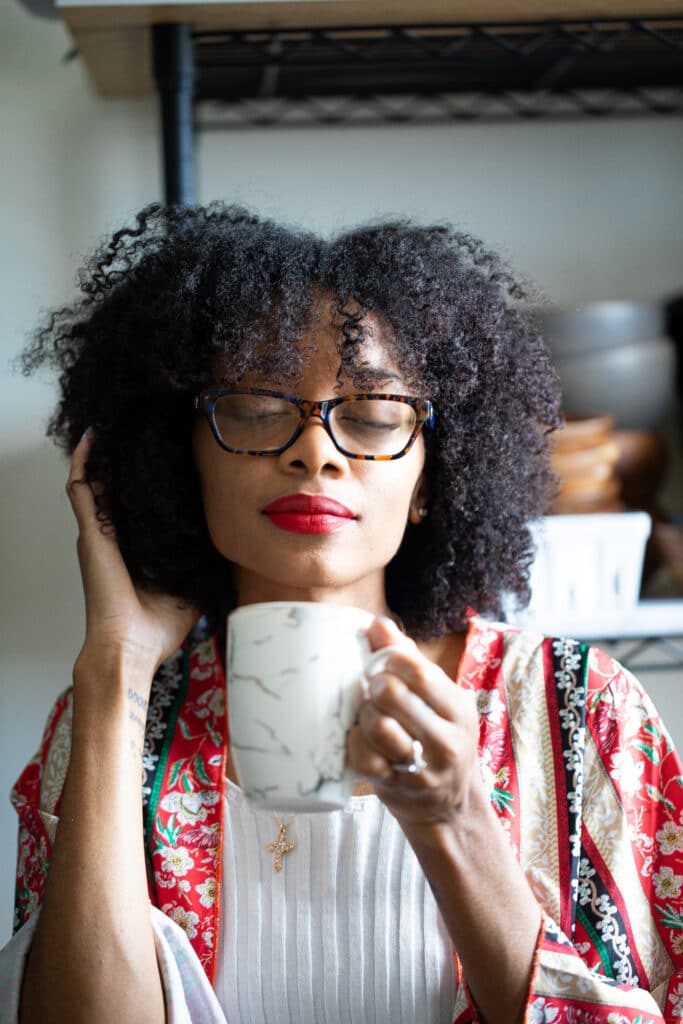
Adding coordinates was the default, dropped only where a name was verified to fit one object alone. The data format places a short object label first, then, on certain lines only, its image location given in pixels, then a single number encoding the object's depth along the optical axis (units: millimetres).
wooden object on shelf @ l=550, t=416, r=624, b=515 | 1166
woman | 800
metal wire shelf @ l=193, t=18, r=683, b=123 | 1182
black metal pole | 1097
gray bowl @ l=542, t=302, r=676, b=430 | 1220
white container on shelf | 1172
